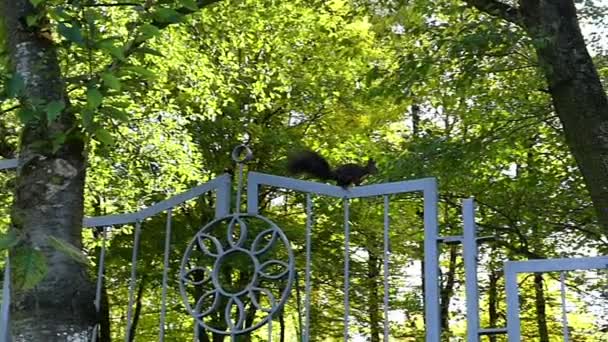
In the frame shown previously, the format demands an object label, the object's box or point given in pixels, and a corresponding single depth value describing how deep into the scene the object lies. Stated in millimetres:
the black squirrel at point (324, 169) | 2395
